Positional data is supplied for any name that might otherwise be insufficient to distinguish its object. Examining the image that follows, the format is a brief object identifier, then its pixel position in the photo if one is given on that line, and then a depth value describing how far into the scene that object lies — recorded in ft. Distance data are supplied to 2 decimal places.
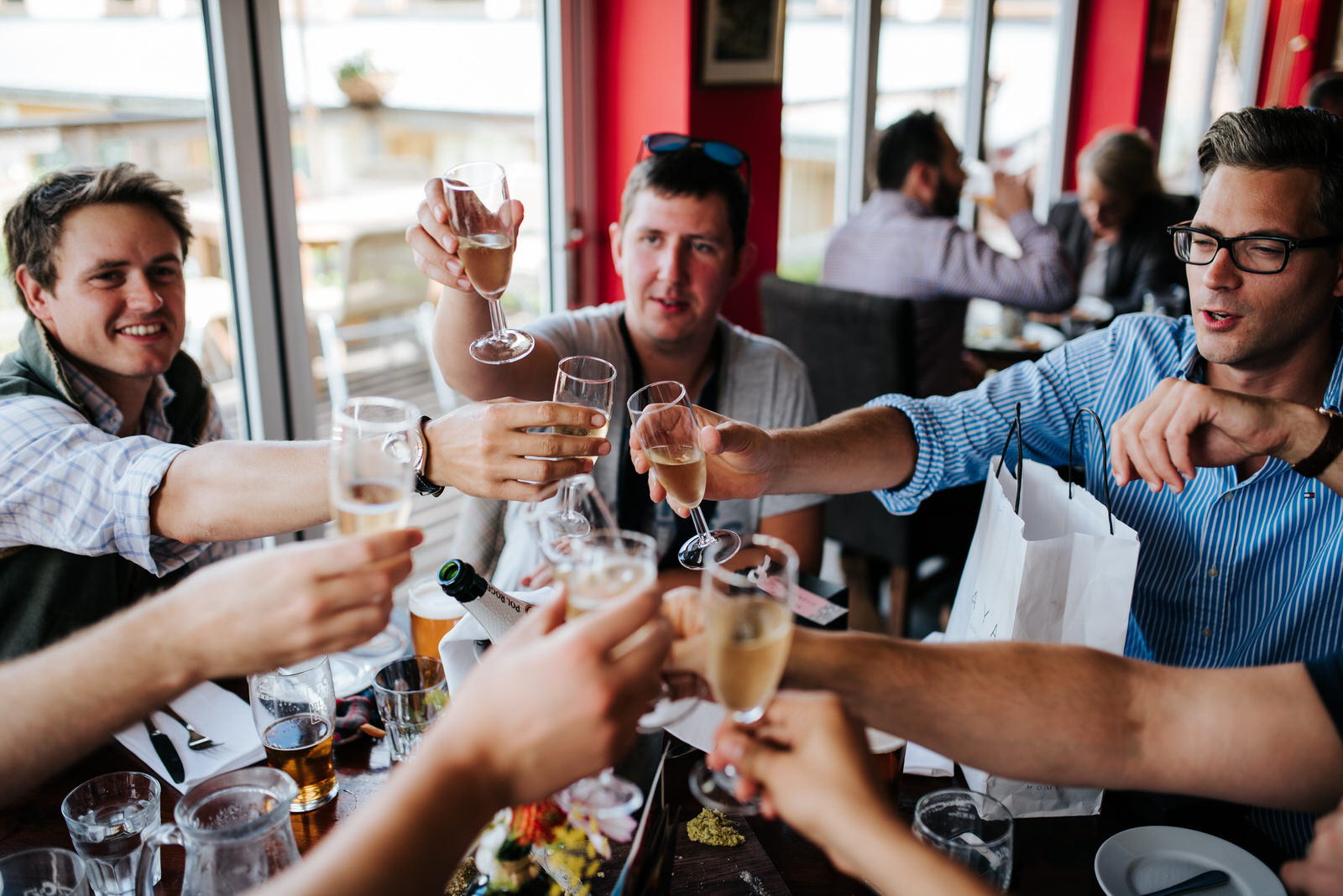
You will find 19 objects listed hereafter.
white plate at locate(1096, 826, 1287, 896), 3.73
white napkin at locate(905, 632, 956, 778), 4.48
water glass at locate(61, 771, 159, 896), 3.70
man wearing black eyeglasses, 4.67
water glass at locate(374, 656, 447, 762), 4.23
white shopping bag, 4.17
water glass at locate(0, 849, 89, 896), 3.28
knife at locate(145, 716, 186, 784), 4.35
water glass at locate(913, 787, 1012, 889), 3.47
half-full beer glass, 4.14
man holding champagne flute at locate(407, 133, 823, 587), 6.88
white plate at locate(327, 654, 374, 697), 5.11
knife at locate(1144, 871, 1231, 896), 3.67
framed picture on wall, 11.01
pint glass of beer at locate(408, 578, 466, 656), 4.93
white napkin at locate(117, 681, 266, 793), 4.43
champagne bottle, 3.95
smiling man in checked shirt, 4.71
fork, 4.55
